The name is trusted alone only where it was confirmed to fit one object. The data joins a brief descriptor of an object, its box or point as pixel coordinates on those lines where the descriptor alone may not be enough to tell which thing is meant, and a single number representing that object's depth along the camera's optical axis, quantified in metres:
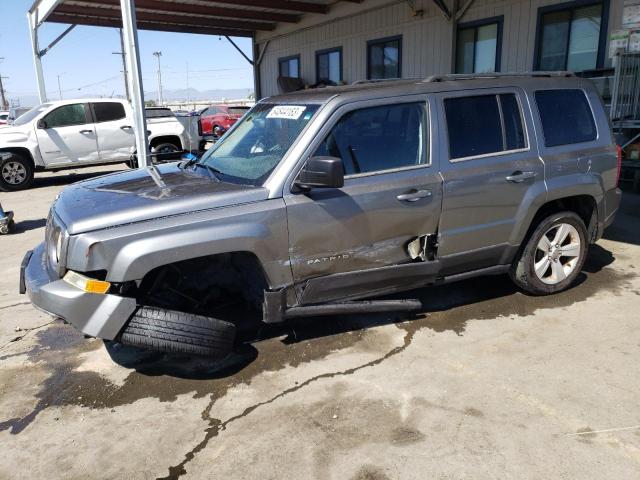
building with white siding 9.62
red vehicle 23.53
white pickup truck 11.24
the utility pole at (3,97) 69.75
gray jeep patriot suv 3.00
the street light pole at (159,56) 85.02
